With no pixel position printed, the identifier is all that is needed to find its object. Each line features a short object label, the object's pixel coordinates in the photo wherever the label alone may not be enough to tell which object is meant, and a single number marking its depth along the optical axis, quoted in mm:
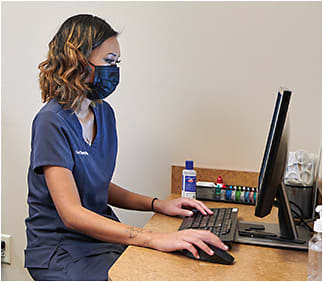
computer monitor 1164
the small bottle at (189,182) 1680
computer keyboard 1263
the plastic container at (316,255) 921
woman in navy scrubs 1310
